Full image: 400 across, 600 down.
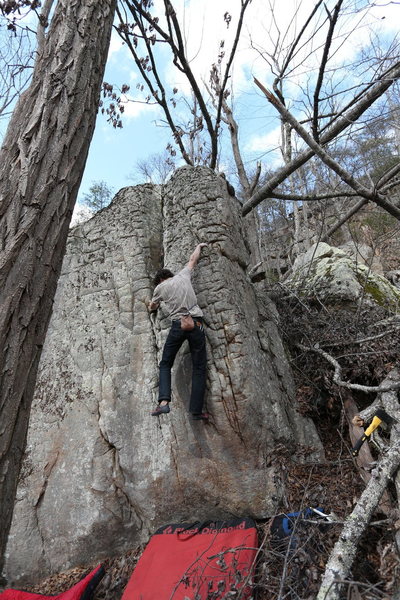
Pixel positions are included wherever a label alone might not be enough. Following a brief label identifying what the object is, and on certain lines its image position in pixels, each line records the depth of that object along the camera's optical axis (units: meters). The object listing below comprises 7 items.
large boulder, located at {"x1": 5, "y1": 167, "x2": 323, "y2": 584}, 4.11
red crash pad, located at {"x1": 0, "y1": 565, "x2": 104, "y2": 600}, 3.48
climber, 4.16
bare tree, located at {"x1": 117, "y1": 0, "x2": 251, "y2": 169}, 5.87
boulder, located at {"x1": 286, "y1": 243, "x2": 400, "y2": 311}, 6.05
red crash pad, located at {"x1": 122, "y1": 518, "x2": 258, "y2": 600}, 2.96
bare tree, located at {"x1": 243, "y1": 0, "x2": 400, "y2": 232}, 4.34
